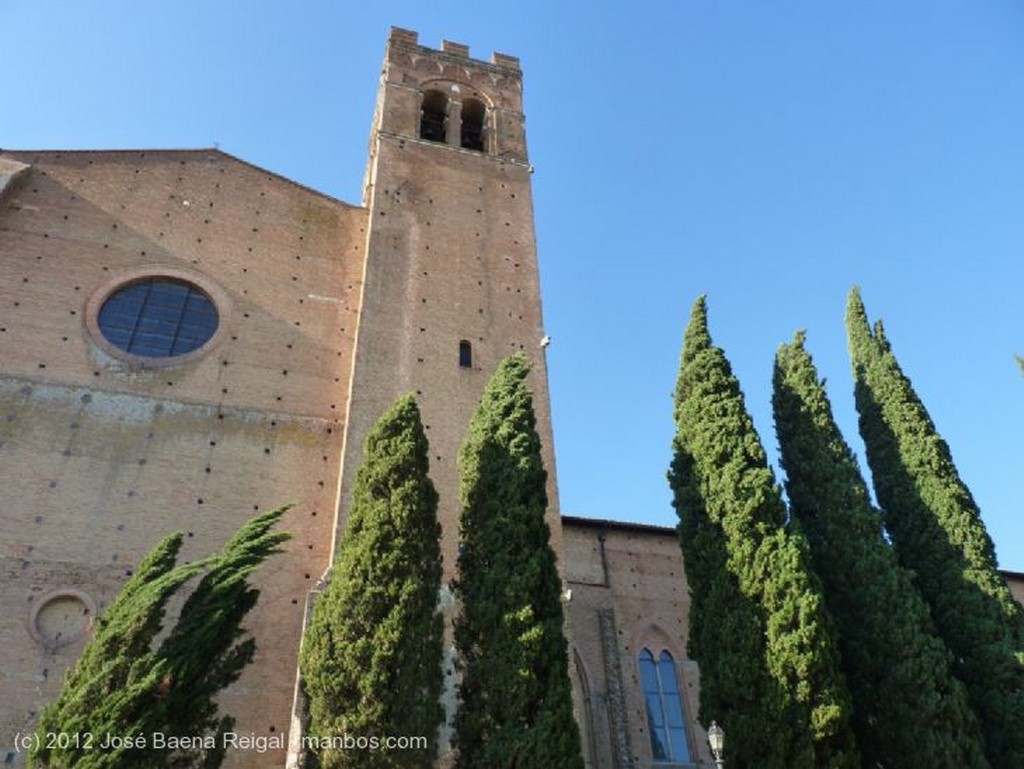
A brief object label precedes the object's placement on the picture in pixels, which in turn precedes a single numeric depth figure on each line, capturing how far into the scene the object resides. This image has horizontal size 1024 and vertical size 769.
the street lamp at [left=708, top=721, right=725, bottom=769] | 8.50
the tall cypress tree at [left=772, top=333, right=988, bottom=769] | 9.56
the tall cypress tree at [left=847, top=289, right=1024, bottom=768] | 10.44
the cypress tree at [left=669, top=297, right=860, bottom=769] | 8.88
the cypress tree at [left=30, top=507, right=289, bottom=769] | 7.23
